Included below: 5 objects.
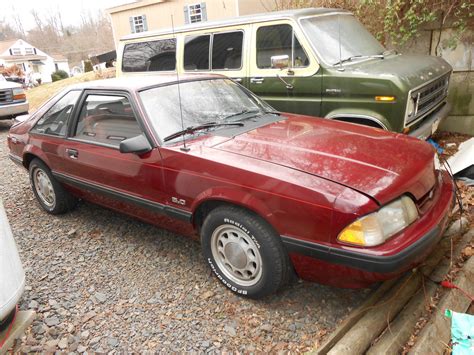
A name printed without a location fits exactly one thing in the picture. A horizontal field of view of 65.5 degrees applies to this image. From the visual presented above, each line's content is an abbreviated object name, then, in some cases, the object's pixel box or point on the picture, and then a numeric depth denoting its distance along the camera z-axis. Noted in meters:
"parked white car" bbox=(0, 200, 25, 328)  2.21
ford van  4.19
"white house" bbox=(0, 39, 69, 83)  55.26
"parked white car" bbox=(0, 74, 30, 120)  9.80
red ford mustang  2.15
